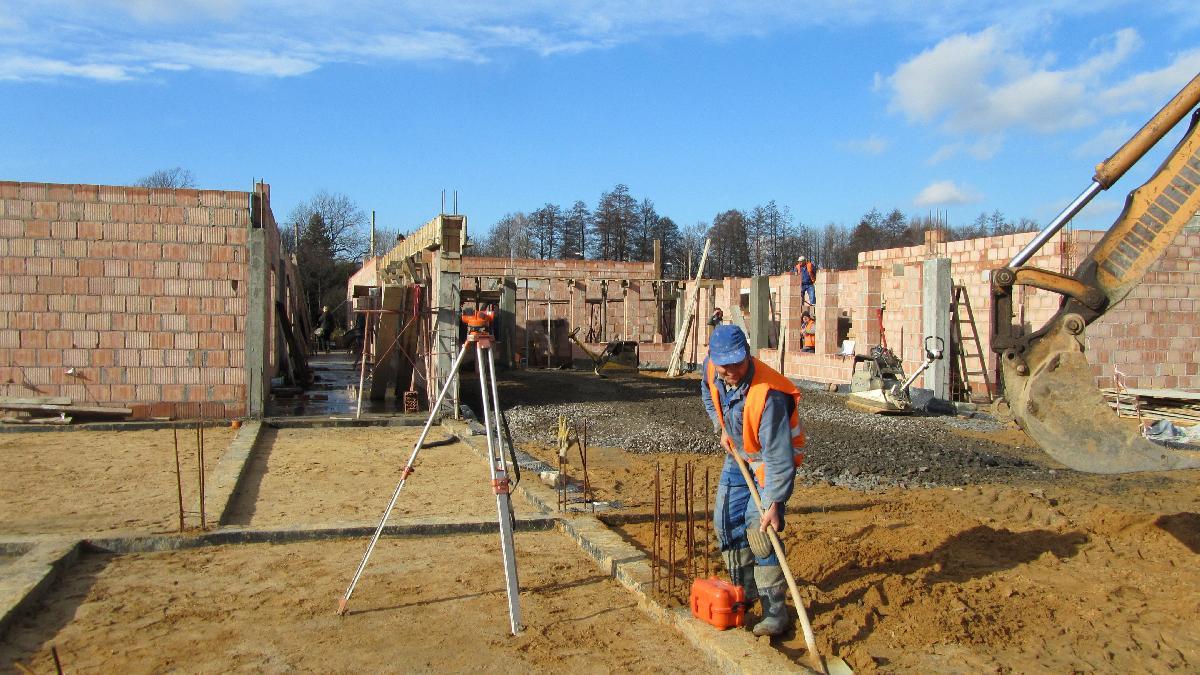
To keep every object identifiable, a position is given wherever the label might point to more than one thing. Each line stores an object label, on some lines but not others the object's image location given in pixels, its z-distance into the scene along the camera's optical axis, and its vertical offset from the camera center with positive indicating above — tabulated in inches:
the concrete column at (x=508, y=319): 1026.7 -1.8
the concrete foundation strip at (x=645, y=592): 166.6 -62.6
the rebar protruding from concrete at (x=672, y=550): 201.9 -52.6
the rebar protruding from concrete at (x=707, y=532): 217.9 -61.2
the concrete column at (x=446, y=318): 566.6 -0.7
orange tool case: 183.0 -58.1
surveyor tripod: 186.9 -34.5
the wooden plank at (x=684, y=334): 959.6 -17.0
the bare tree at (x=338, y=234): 2361.5 +215.5
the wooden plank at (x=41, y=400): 500.9 -48.6
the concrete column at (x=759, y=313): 877.8 +6.6
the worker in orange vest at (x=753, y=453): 176.4 -26.8
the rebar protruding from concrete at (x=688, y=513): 201.8 -43.8
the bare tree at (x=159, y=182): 2057.5 +305.8
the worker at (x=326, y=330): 1421.9 -23.5
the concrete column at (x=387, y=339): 613.4 -15.8
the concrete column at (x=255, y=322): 536.1 -4.1
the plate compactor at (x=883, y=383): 582.6 -42.2
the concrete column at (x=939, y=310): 614.2 +7.8
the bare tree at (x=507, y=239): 2532.5 +234.5
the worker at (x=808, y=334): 847.7 -13.0
